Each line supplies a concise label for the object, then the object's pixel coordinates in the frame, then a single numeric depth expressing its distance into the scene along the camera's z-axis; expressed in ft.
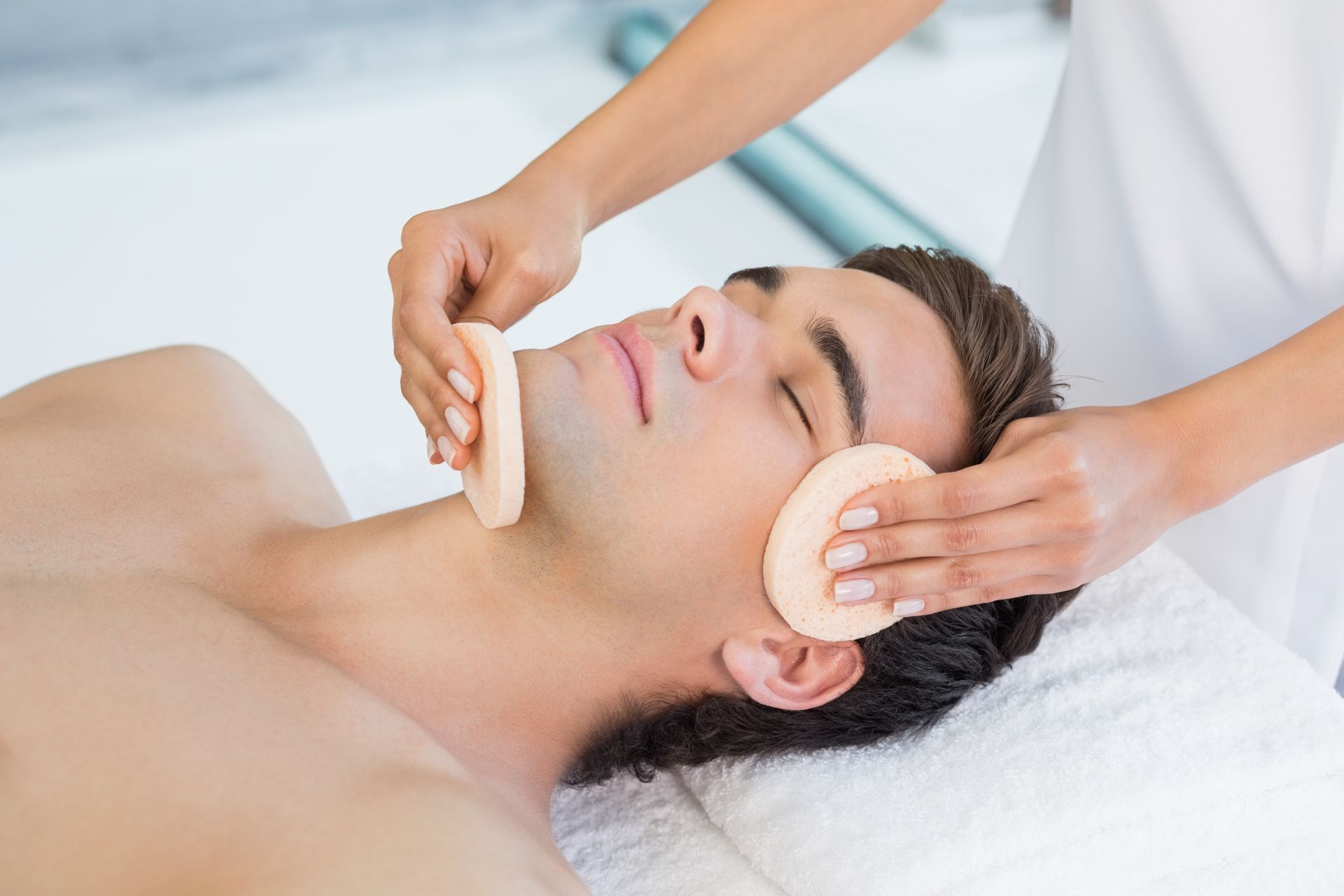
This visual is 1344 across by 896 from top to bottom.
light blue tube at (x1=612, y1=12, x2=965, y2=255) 5.24
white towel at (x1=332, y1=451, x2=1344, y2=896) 3.04
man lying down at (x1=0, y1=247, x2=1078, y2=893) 2.70
